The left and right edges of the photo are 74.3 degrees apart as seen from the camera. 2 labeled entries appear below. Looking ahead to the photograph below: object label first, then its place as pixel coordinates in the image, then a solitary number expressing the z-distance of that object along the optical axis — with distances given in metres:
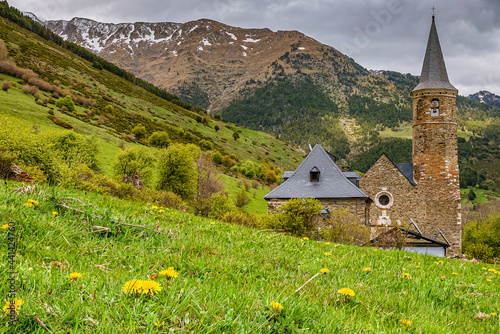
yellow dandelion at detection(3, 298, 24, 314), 1.55
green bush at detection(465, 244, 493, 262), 41.94
